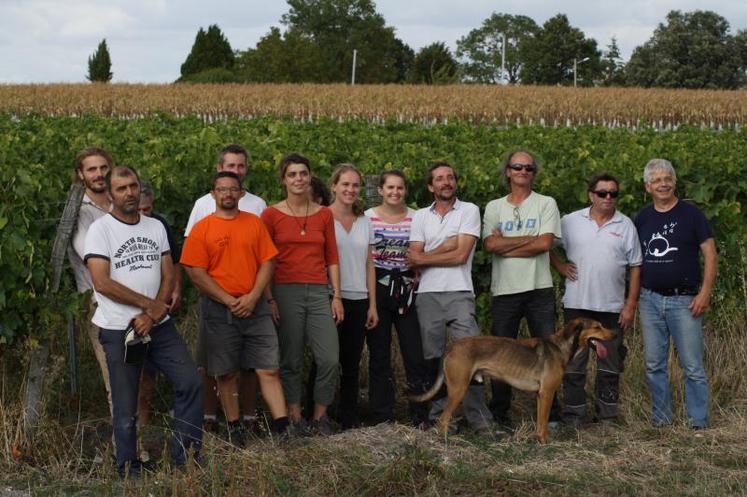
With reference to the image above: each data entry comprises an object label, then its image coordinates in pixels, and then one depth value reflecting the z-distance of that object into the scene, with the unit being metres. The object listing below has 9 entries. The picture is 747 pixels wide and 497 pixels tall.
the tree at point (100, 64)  82.94
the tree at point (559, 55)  98.12
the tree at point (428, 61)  93.44
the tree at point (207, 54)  82.00
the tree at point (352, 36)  96.44
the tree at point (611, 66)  96.94
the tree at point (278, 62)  77.19
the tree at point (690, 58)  84.56
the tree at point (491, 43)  120.44
